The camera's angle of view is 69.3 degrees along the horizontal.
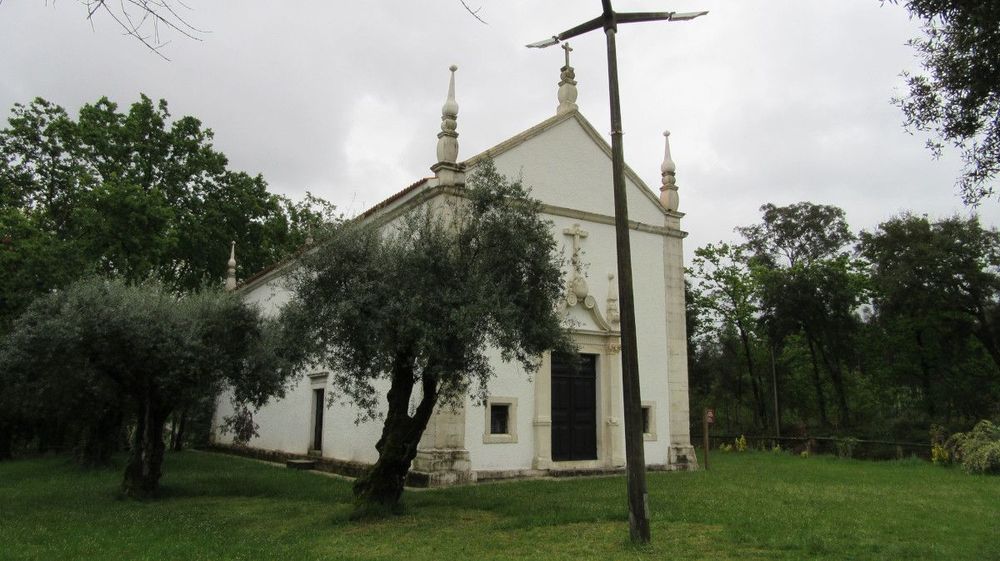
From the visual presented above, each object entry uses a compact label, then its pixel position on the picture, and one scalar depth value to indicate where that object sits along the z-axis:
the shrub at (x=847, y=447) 24.77
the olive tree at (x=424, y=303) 11.02
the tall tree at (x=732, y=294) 35.69
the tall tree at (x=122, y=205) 21.56
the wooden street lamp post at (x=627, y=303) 8.82
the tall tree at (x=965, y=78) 7.26
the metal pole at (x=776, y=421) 33.28
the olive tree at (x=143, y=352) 13.46
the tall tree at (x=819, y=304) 32.16
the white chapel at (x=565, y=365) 16.81
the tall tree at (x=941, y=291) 27.25
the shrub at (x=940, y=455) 20.47
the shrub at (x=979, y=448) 17.58
